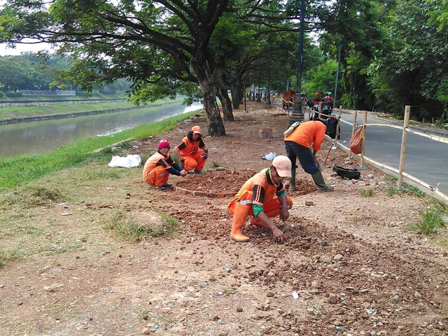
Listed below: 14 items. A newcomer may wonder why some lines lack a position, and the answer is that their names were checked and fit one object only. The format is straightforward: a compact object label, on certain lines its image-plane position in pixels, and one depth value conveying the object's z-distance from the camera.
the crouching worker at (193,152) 8.70
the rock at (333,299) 3.42
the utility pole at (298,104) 14.16
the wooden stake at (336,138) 11.76
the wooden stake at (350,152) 10.24
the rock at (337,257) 4.23
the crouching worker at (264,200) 4.60
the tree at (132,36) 11.34
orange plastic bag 8.84
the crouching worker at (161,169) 7.67
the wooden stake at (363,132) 8.83
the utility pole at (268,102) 32.40
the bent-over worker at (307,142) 6.97
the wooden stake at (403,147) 6.75
